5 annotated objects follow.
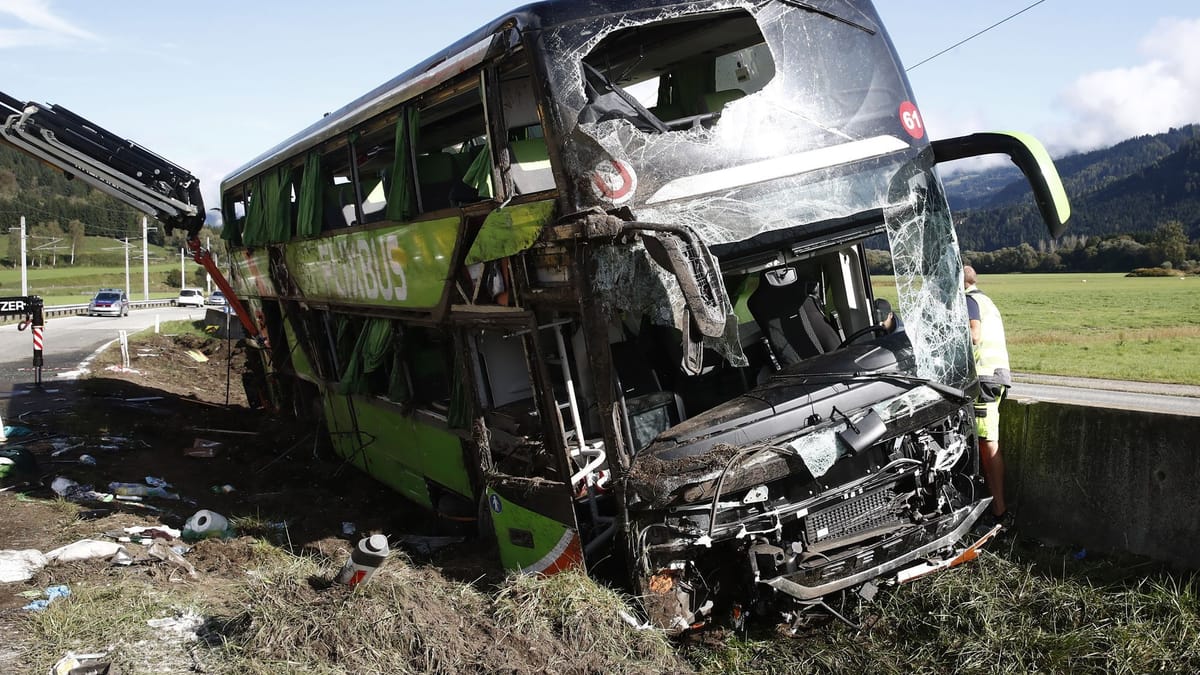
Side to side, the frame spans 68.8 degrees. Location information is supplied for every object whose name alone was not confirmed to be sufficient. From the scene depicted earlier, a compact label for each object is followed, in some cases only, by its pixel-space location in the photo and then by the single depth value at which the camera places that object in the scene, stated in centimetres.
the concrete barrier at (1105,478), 544
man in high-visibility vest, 597
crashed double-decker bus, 453
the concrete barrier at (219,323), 2730
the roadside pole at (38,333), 1513
